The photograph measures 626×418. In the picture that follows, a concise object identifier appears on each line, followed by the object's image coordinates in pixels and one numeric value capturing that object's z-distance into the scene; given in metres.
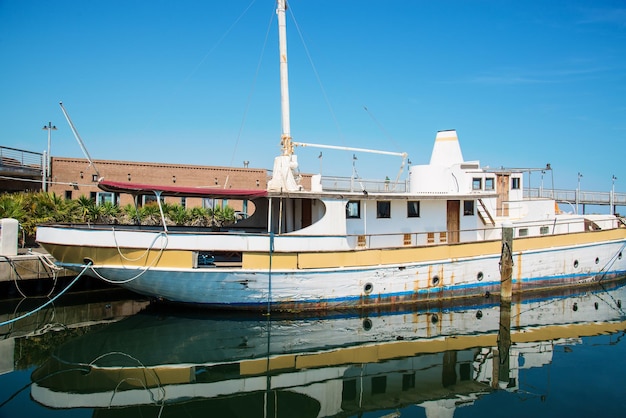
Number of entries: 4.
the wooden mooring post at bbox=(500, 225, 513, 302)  15.73
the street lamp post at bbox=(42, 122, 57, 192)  27.73
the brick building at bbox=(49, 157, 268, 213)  28.89
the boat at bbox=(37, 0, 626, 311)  13.12
